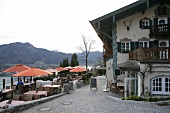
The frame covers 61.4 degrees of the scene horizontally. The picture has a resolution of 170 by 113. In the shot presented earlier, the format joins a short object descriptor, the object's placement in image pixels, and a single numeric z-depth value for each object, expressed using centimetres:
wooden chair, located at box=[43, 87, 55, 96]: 1173
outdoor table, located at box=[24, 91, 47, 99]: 1018
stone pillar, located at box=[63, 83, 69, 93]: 1306
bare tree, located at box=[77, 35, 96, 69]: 3593
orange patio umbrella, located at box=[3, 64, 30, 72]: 1427
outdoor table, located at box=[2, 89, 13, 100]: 1057
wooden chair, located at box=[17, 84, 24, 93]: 1244
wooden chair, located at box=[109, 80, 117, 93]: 1327
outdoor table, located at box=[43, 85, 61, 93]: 1207
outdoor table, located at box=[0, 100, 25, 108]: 755
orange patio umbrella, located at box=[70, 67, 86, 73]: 1881
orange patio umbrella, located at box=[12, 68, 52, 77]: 1153
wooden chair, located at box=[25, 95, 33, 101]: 999
